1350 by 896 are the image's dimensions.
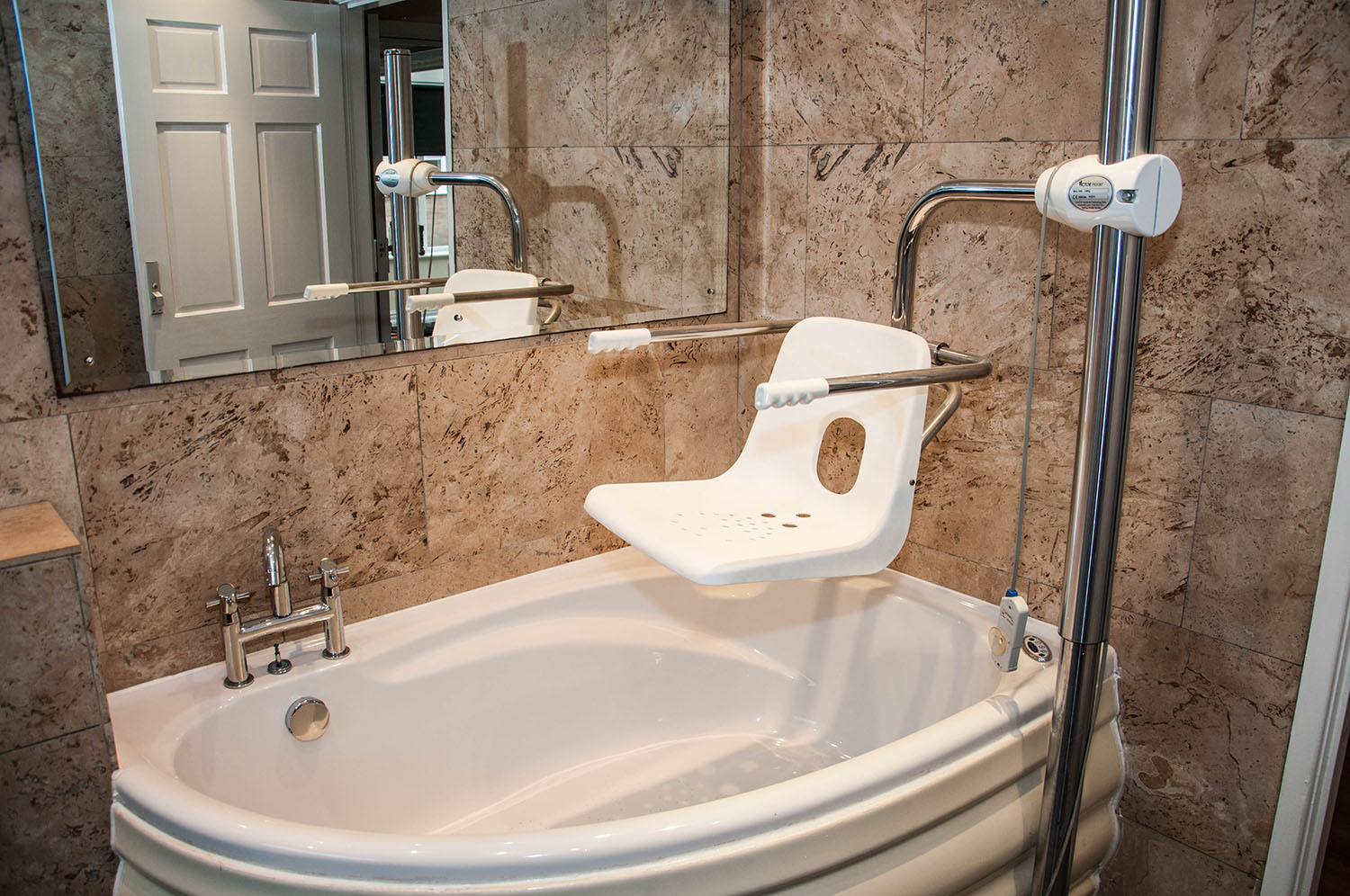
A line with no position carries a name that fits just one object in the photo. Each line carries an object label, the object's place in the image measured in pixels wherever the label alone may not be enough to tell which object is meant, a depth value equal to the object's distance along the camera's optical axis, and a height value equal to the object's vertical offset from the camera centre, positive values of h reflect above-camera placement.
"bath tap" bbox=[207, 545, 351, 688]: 1.57 -0.63
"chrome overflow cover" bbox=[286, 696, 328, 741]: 1.62 -0.79
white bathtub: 1.22 -0.79
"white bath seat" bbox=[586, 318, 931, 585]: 1.59 -0.49
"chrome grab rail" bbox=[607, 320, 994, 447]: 1.50 -0.23
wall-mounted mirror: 1.41 +0.08
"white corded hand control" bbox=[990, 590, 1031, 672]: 1.47 -0.59
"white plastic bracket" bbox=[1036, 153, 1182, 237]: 1.21 +0.03
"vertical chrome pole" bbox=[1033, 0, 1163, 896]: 1.23 -0.28
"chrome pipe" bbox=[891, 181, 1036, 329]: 1.58 +0.01
